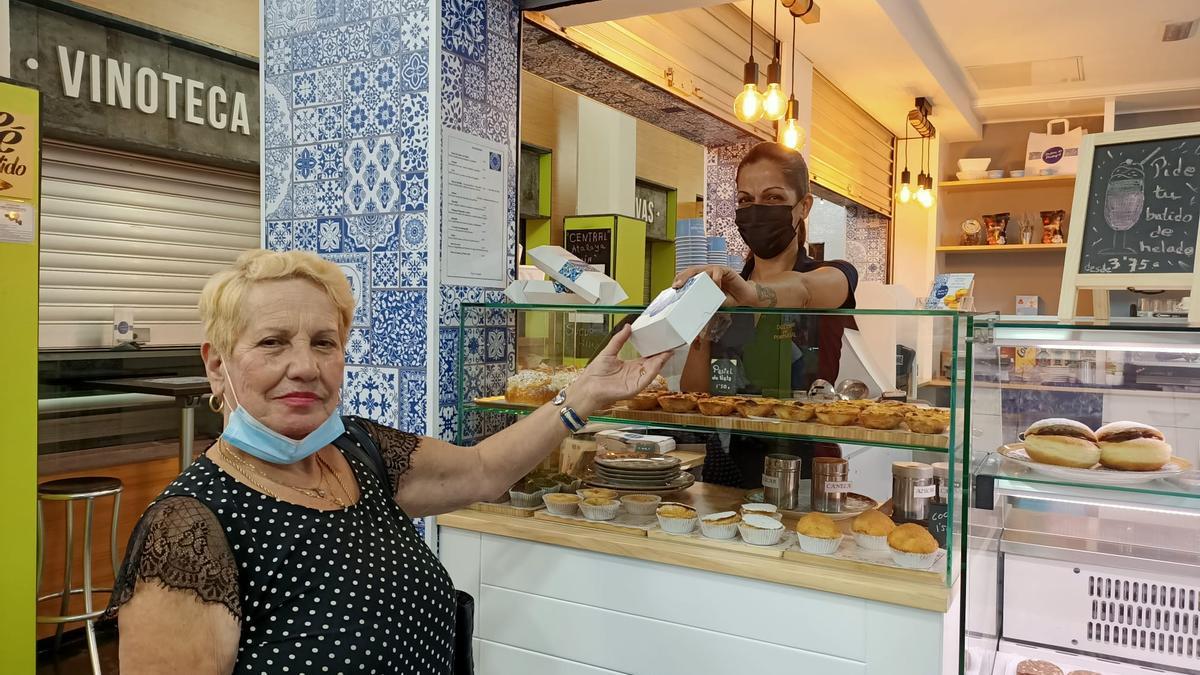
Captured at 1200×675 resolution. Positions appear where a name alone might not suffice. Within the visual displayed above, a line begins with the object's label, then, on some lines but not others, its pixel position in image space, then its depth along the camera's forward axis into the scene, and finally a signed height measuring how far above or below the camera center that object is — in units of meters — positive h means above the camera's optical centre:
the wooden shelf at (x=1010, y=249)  6.69 +0.69
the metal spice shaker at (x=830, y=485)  2.05 -0.39
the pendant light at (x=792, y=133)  4.36 +1.04
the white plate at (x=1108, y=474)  1.66 -0.29
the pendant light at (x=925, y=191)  6.79 +1.15
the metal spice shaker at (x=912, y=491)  1.81 -0.36
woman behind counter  1.89 +0.06
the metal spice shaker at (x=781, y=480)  2.12 -0.40
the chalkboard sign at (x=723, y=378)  2.03 -0.13
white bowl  7.11 +1.44
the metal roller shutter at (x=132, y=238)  4.84 +0.53
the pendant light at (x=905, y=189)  6.66 +1.14
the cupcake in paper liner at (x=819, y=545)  1.84 -0.49
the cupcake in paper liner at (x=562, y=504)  2.27 -0.50
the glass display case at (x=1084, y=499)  1.71 -0.34
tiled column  2.40 +0.52
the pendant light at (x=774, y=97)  3.78 +1.07
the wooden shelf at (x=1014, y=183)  6.75 +1.25
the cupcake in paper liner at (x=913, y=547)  1.73 -0.46
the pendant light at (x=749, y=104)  3.65 +0.99
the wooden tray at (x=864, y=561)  1.72 -0.51
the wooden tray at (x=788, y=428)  1.74 -0.23
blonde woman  1.23 -0.35
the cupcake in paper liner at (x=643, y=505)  2.19 -0.48
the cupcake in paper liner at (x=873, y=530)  1.83 -0.45
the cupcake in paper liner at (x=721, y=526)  1.98 -0.48
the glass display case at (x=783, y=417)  1.73 -0.22
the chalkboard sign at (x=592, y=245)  6.43 +0.64
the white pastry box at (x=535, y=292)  2.48 +0.10
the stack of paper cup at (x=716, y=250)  2.90 +0.27
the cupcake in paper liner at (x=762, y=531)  1.92 -0.48
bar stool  3.77 -0.94
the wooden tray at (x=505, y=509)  2.31 -0.53
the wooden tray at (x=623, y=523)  2.10 -0.52
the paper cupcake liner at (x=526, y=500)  2.34 -0.50
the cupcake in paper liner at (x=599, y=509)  2.19 -0.49
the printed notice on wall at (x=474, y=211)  2.43 +0.35
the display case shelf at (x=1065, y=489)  1.60 -0.32
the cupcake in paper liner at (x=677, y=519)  2.05 -0.49
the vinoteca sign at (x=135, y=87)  4.51 +1.41
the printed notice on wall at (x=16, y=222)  3.07 +0.36
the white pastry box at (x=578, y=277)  2.35 +0.14
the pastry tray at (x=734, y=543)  1.90 -0.52
